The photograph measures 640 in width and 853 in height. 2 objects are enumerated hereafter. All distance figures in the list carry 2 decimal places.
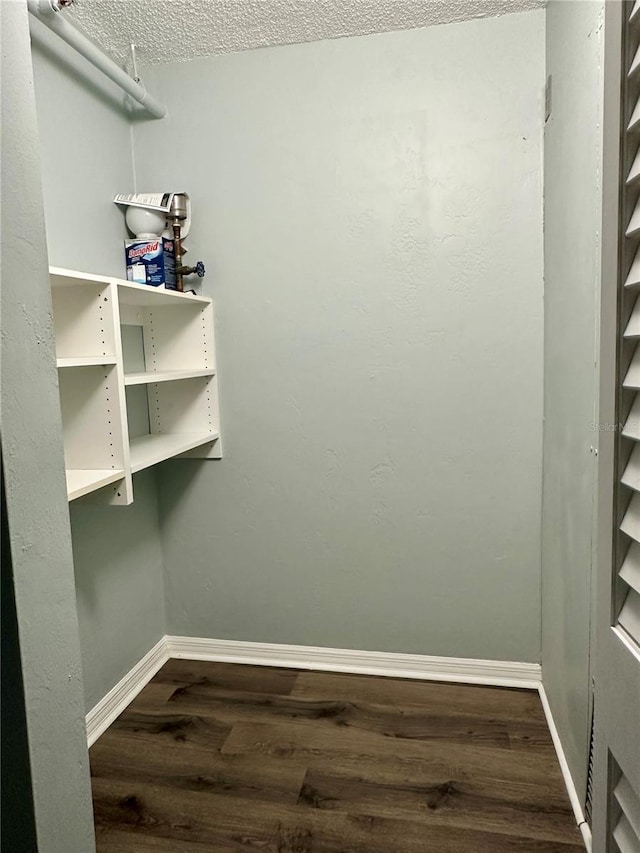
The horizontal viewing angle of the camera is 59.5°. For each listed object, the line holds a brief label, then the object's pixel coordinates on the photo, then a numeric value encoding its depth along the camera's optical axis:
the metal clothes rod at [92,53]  1.60
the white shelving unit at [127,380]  1.66
